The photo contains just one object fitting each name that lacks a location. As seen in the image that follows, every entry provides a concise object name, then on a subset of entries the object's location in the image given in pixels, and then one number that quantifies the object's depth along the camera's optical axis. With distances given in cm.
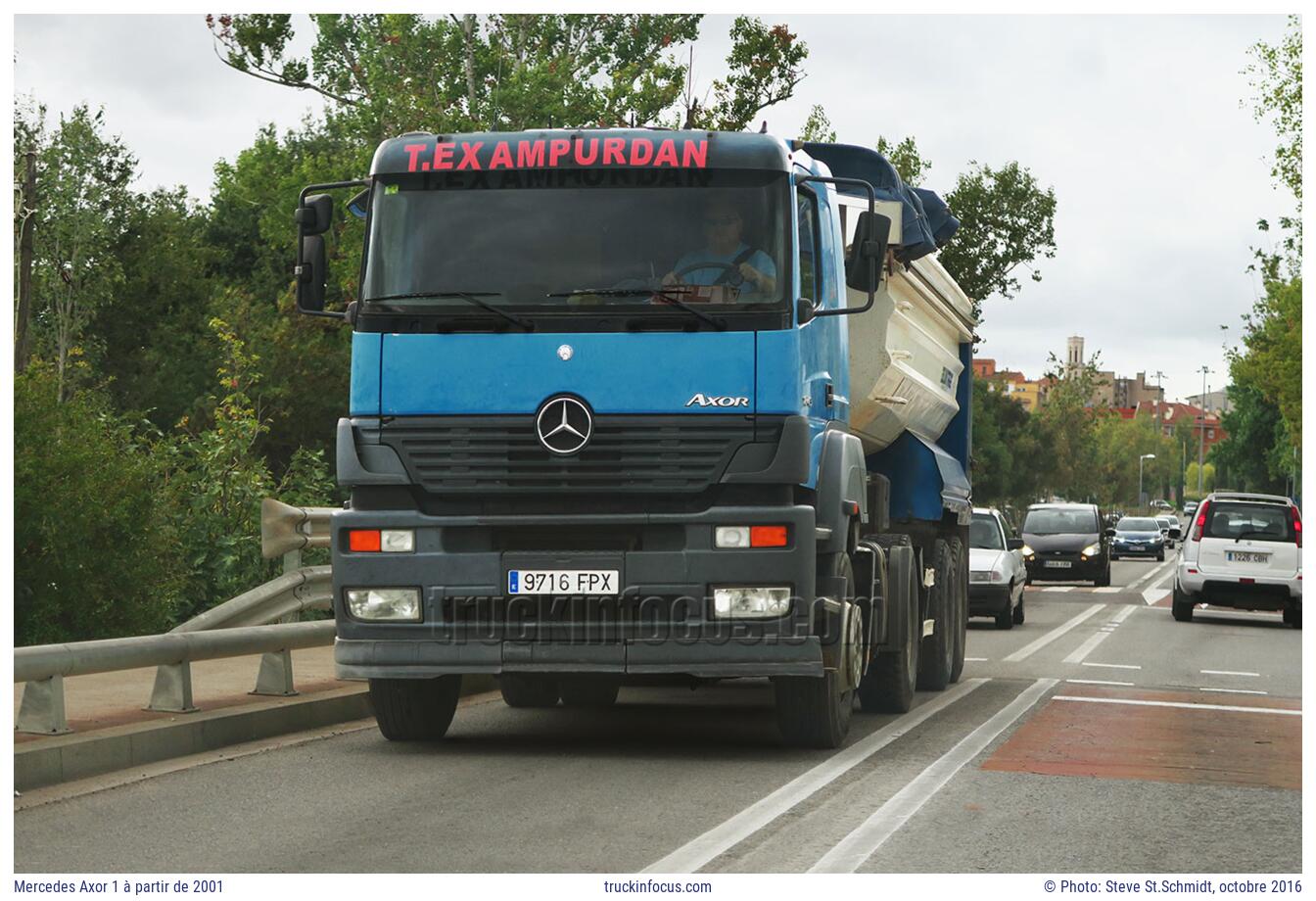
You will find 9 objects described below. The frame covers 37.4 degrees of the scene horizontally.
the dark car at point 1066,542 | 4159
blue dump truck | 984
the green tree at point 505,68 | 2967
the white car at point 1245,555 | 2881
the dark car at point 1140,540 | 6938
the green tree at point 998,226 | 3872
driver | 995
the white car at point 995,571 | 2620
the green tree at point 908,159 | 3775
